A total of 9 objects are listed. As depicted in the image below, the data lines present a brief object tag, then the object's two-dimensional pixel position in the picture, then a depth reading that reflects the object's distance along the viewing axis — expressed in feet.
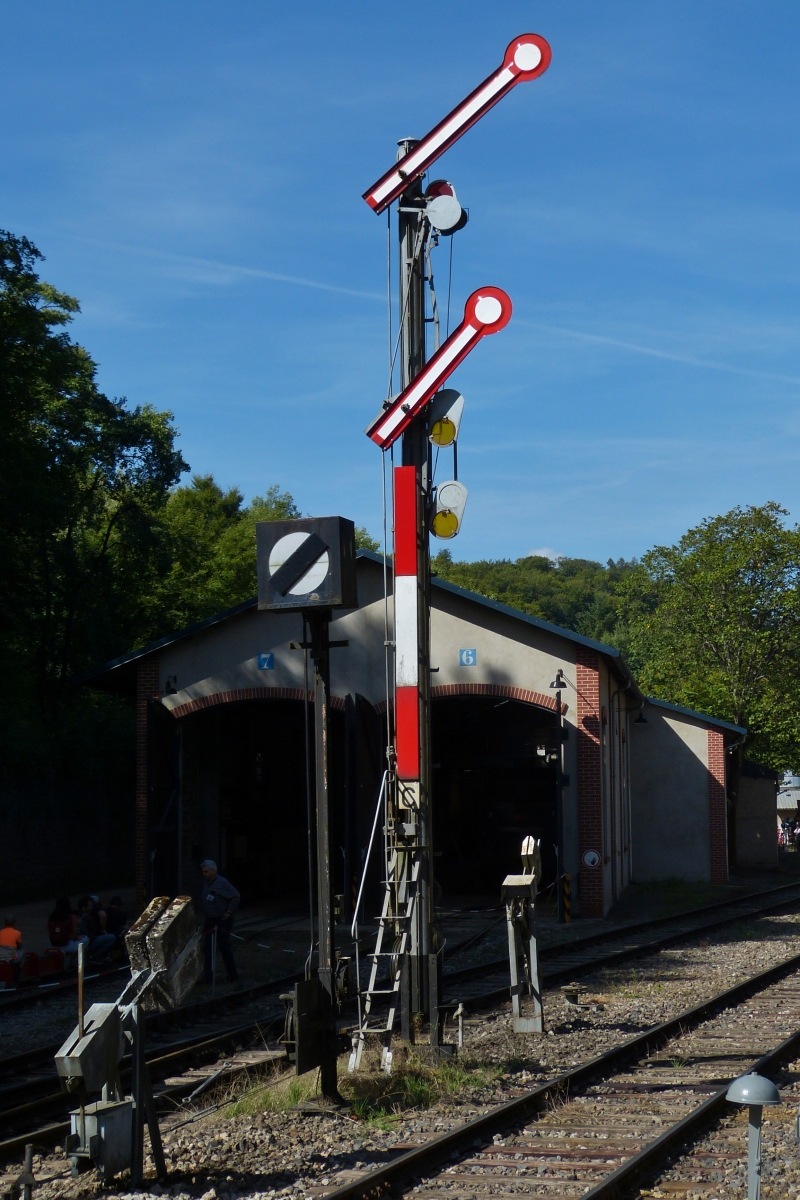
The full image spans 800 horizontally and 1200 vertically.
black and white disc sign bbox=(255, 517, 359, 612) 28.22
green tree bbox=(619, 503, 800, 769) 123.24
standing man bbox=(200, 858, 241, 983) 49.98
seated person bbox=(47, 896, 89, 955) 59.21
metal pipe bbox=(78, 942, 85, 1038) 21.48
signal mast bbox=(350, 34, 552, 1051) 34.86
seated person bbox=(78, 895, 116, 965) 56.49
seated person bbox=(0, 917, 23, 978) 54.44
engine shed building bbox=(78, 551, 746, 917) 74.13
